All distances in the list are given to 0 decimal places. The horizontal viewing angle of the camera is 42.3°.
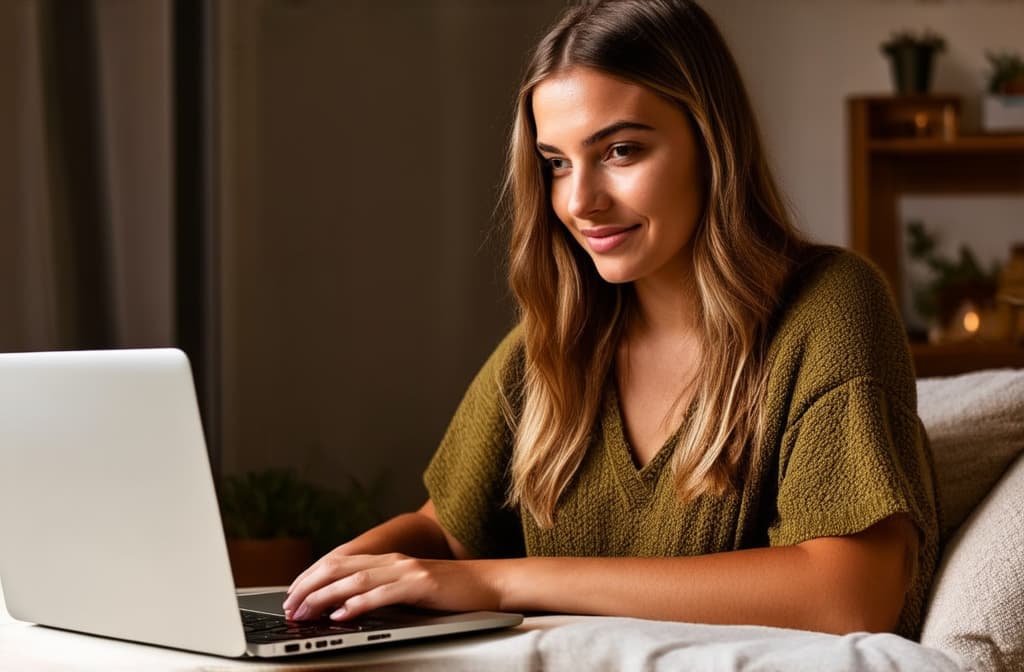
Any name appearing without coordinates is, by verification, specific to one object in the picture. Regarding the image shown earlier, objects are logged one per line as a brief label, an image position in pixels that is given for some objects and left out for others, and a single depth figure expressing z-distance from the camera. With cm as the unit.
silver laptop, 91
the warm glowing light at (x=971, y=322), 372
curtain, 219
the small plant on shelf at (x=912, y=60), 376
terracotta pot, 253
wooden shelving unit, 358
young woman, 117
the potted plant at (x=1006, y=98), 379
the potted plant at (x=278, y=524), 254
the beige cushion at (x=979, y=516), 113
